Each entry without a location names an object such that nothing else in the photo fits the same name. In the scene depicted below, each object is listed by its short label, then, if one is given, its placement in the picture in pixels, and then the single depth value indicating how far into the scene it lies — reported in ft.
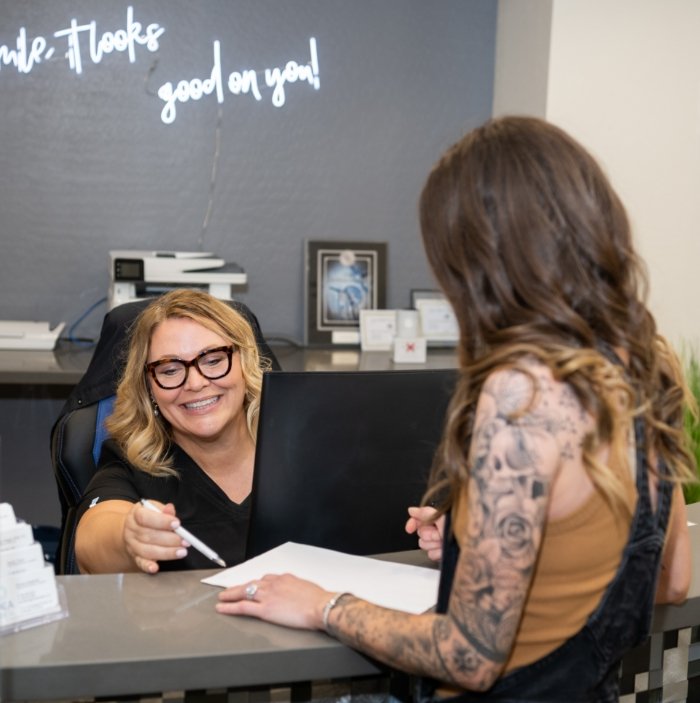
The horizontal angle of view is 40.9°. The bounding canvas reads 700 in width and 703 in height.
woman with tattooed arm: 3.26
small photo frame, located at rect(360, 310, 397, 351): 13.47
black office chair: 7.18
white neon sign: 12.74
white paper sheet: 4.14
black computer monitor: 4.56
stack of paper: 3.73
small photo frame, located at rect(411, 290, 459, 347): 13.62
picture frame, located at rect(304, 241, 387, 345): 13.66
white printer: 12.04
